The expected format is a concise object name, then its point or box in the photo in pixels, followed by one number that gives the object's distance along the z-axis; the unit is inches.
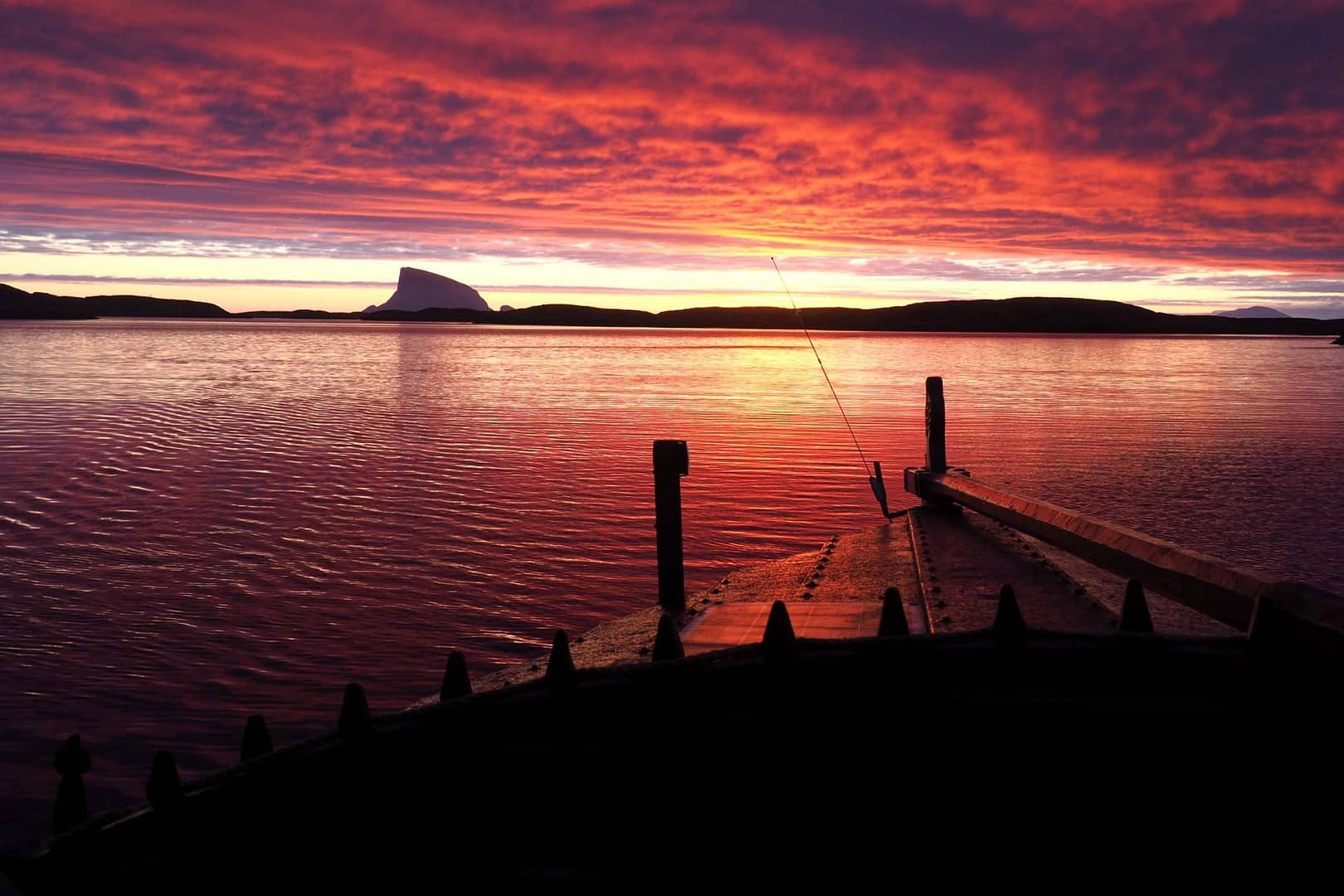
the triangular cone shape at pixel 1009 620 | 144.9
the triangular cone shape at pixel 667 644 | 155.3
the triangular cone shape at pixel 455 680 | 168.9
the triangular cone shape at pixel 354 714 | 155.0
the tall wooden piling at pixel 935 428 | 579.2
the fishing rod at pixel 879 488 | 650.4
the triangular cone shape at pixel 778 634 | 146.6
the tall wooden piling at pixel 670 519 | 431.5
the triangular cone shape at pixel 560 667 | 151.1
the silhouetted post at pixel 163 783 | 164.7
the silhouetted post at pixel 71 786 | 176.6
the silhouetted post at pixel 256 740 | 172.6
